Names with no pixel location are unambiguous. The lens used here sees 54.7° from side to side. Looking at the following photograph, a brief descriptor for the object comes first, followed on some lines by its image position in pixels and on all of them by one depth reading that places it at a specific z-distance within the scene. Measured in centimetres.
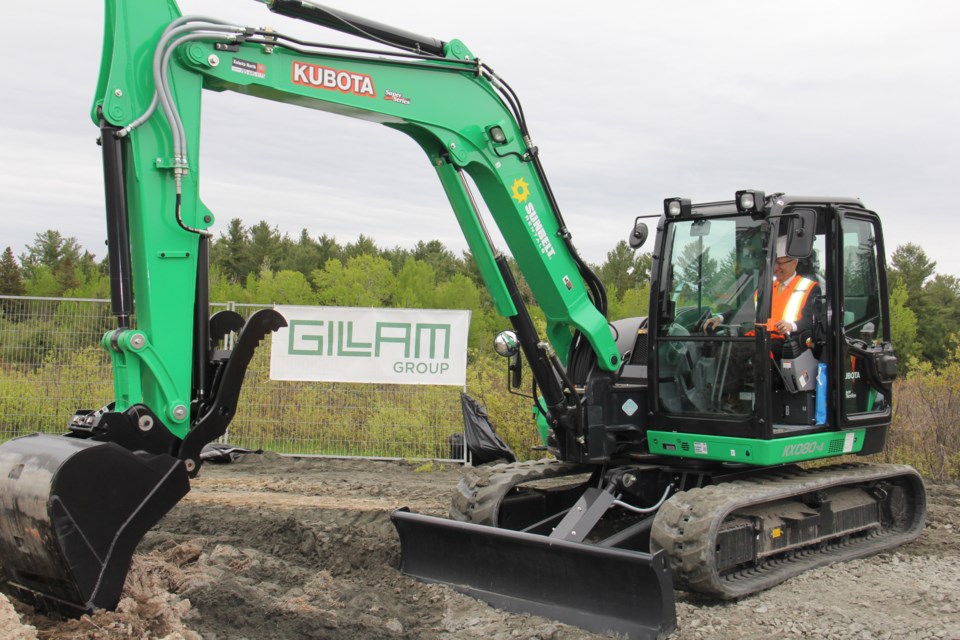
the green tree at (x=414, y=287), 2598
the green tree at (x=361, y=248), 3694
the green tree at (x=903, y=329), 2320
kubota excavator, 443
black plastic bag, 1079
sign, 1083
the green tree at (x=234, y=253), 3638
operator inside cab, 610
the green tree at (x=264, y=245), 3675
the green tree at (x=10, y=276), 2906
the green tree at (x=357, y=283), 2605
